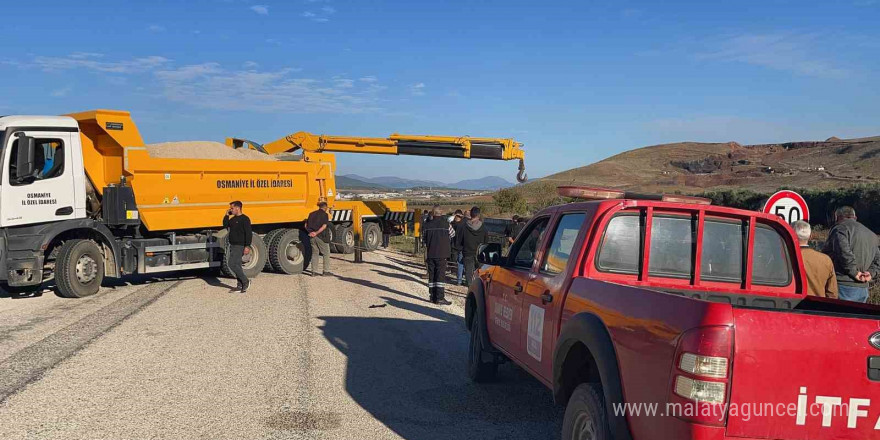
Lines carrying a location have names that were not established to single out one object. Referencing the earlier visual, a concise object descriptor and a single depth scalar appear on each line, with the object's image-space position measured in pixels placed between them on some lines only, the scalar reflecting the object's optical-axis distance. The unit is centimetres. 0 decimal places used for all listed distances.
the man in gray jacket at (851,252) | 771
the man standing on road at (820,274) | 709
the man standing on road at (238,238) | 1337
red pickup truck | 313
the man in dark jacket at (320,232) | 1599
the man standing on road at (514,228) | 1630
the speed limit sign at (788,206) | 830
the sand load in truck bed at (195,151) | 1515
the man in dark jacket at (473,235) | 1294
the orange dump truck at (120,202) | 1187
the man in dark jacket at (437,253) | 1237
